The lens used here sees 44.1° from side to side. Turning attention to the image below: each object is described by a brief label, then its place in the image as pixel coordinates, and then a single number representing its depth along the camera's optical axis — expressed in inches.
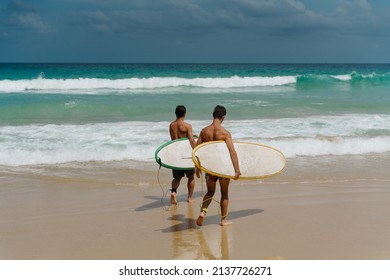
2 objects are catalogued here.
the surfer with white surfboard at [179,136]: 260.5
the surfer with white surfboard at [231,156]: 214.1
